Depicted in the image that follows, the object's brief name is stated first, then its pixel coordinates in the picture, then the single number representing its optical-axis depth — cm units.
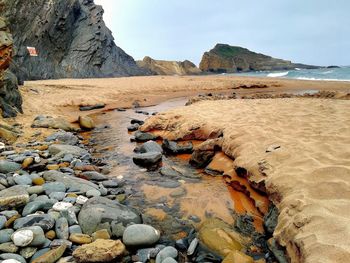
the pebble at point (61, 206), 354
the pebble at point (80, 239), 307
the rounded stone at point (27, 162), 511
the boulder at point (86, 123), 947
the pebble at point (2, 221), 313
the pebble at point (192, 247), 304
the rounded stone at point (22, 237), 284
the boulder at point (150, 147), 652
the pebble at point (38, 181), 434
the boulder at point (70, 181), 430
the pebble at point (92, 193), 414
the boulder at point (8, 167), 475
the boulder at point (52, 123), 858
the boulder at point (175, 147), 652
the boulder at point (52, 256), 271
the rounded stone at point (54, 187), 408
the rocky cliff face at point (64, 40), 2842
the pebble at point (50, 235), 309
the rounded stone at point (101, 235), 318
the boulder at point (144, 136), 767
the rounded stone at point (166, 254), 290
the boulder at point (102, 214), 337
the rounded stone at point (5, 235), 291
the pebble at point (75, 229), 324
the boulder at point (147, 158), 582
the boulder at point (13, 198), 348
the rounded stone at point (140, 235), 312
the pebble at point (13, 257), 267
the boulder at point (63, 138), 735
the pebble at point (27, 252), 279
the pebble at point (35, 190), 395
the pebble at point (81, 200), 385
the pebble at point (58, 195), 388
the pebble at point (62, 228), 313
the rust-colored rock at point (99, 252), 273
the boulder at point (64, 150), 615
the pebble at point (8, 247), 277
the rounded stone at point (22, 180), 424
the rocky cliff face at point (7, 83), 766
